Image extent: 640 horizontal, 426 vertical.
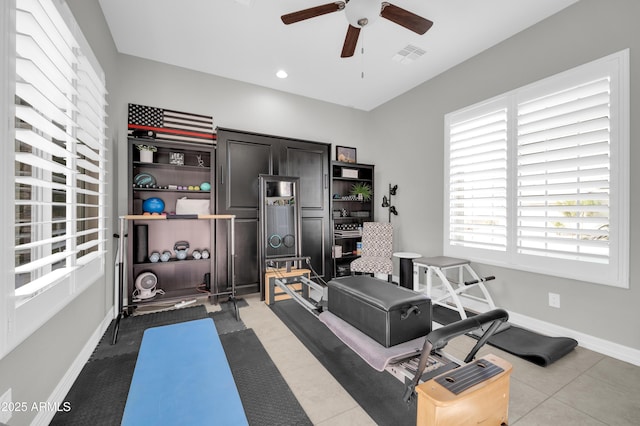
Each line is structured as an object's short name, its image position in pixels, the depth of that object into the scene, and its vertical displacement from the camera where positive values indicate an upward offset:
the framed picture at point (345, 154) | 4.98 +1.10
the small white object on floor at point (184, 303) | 3.33 -1.15
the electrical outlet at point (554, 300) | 2.63 -0.87
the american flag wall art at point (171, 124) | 3.38 +1.18
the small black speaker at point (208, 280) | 3.63 -0.92
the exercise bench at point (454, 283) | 2.90 -0.79
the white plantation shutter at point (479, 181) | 3.11 +0.39
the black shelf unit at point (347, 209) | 4.77 +0.06
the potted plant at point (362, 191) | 4.92 +0.39
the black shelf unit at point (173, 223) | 3.25 -0.14
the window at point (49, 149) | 1.21 +0.36
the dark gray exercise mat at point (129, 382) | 1.56 -1.19
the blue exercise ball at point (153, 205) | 3.24 +0.09
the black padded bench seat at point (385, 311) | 1.46 -0.58
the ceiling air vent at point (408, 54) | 3.25 +2.00
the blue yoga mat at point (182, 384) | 1.07 -0.80
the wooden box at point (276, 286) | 3.51 -0.96
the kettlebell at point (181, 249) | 3.38 -0.49
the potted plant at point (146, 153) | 3.27 +0.73
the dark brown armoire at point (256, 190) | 3.71 +0.33
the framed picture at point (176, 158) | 3.47 +0.71
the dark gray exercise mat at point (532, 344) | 2.19 -1.20
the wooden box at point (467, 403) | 1.04 -0.79
